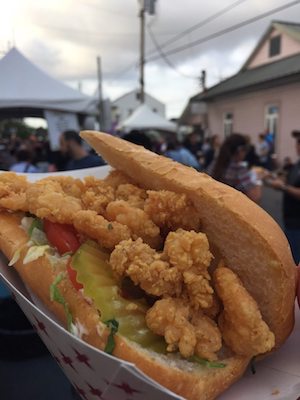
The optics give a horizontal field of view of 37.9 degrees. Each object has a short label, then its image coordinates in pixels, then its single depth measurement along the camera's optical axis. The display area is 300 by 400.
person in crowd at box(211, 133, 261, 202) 4.52
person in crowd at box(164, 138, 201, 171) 6.71
